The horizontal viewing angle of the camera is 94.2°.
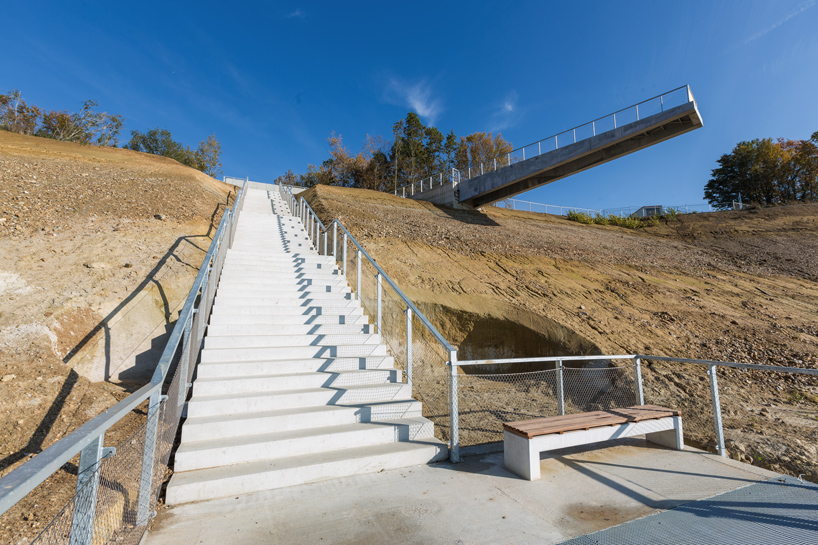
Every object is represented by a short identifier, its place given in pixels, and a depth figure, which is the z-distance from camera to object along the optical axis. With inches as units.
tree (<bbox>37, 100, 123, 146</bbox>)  1370.6
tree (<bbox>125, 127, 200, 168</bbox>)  1633.9
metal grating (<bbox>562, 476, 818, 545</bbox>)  99.0
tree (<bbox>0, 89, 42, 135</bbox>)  1333.7
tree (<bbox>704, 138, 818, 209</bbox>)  1408.7
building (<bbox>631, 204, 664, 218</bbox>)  1148.5
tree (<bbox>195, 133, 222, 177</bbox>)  1624.0
